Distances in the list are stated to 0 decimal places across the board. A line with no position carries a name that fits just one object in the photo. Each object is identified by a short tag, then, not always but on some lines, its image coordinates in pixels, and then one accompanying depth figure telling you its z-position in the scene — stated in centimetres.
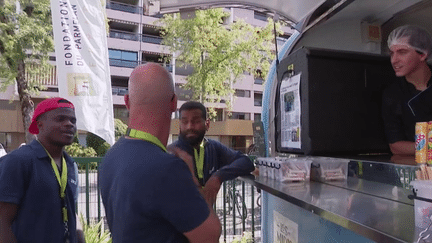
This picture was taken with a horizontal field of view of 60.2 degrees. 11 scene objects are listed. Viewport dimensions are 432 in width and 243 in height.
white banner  627
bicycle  500
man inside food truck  224
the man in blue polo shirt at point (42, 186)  233
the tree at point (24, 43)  1238
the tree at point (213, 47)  1761
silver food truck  133
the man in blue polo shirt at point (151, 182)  121
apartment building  2850
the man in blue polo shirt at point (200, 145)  290
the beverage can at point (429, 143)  141
